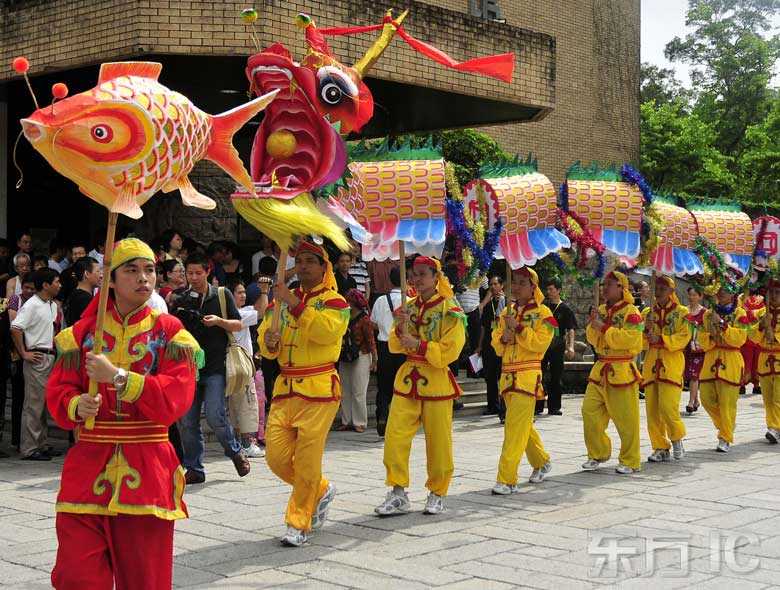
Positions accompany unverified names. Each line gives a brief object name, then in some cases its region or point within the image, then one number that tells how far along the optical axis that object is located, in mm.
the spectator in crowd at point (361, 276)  13092
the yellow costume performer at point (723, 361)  11086
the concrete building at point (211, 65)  11172
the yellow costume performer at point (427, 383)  7668
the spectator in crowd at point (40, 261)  11180
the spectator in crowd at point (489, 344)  13562
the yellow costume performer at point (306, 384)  6738
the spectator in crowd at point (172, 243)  11805
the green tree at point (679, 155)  31500
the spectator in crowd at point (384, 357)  11511
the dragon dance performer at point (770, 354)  11758
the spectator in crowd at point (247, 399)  9484
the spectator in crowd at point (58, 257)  12329
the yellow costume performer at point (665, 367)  10266
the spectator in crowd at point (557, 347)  14039
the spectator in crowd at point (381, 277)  12133
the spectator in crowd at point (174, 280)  9188
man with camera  8734
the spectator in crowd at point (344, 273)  11797
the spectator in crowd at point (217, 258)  11891
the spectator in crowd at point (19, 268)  10609
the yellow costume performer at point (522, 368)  8469
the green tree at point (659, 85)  47000
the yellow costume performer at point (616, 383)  9531
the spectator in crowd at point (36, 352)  9609
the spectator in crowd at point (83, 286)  9125
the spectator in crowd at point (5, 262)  11685
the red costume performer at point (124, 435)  4434
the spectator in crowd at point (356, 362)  11649
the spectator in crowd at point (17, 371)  9898
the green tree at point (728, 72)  40188
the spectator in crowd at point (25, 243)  12242
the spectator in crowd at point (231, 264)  11846
